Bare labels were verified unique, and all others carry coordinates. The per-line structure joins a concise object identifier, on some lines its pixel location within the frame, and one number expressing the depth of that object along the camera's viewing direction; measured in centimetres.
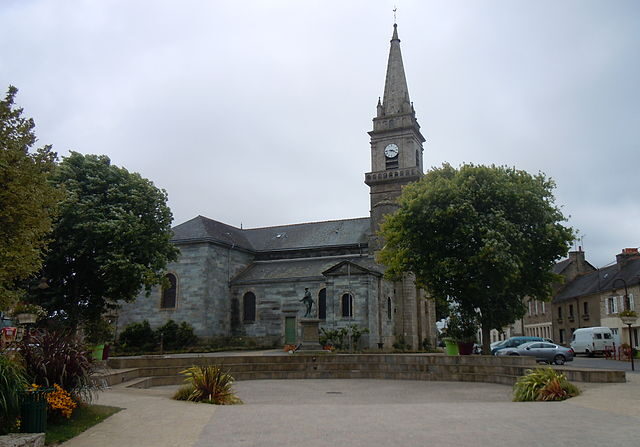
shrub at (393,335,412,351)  3978
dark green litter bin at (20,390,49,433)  881
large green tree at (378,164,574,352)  2503
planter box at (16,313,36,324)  2048
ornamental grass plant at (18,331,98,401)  1054
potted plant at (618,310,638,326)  2393
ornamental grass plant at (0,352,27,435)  863
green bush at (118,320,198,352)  3942
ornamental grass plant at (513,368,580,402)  1361
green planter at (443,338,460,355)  2662
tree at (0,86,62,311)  1024
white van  3934
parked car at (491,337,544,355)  3531
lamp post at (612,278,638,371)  2397
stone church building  3838
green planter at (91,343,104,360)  2016
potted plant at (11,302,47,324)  2050
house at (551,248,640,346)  4256
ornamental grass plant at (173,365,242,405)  1355
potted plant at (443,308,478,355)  2666
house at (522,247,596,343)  5713
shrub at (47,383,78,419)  984
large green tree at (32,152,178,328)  2420
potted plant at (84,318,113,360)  2819
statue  3369
